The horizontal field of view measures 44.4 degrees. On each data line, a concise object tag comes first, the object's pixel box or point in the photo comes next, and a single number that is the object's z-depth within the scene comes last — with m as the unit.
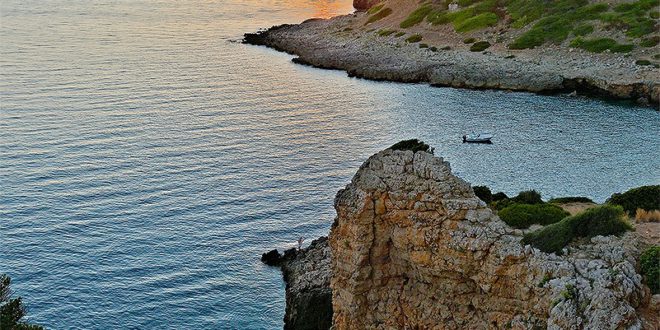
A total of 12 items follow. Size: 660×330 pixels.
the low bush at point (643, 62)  94.56
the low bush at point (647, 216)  23.95
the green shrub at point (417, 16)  133.88
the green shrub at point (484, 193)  42.89
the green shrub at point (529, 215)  27.18
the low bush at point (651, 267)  19.77
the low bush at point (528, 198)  39.39
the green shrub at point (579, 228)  21.35
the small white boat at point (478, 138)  75.75
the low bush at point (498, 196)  47.25
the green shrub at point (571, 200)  42.53
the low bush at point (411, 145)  35.00
